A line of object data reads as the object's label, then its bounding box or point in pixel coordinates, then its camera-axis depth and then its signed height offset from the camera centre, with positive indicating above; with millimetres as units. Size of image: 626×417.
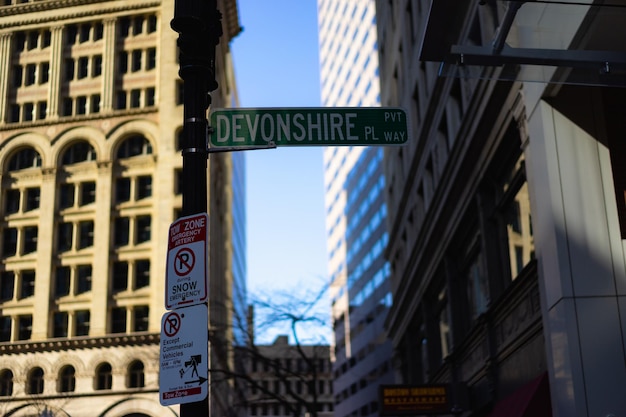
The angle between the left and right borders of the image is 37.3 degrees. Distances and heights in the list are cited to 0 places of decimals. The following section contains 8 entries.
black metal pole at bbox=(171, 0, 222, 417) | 7355 +3452
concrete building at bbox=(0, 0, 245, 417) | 64000 +23149
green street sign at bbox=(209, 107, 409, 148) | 8453 +3487
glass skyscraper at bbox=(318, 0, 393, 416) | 95688 +32667
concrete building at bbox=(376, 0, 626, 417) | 10906 +5456
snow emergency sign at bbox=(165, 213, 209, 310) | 6910 +1880
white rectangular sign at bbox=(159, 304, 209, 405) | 6605 +1153
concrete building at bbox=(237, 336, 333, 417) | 139375 +20144
